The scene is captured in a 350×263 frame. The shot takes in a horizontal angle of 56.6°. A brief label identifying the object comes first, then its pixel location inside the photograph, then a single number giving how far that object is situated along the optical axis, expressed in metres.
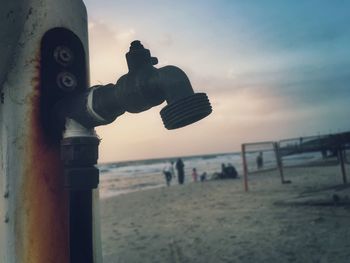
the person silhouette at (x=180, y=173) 22.03
